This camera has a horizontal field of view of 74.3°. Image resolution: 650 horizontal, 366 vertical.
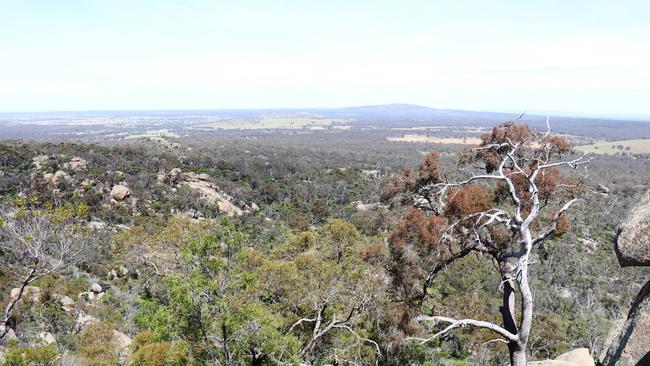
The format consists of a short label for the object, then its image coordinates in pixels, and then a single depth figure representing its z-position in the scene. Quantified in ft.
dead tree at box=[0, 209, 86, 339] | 40.70
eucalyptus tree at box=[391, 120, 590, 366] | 33.44
